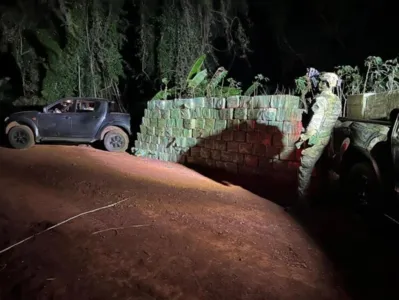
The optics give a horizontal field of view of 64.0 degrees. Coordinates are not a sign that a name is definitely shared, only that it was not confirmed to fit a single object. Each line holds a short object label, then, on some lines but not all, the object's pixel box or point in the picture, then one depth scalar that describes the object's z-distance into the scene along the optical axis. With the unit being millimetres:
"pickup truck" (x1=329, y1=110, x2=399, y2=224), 3891
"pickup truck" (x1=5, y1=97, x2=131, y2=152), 9430
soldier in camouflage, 4715
